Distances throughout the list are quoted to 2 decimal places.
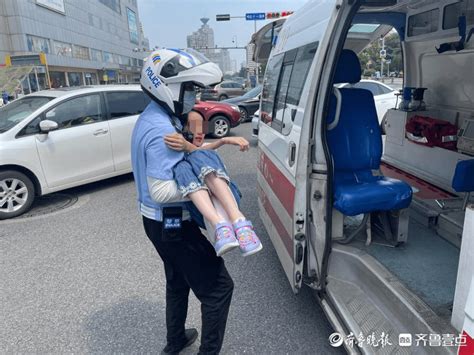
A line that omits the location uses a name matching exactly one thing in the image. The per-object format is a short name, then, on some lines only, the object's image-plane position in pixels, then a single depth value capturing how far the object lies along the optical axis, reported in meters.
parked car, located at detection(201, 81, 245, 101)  20.53
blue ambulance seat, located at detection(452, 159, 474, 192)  2.92
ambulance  2.00
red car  10.70
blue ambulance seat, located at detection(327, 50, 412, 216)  2.85
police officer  1.79
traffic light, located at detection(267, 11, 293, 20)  16.88
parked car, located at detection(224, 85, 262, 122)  13.24
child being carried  1.70
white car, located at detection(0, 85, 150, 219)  5.07
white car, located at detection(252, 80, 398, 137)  8.73
